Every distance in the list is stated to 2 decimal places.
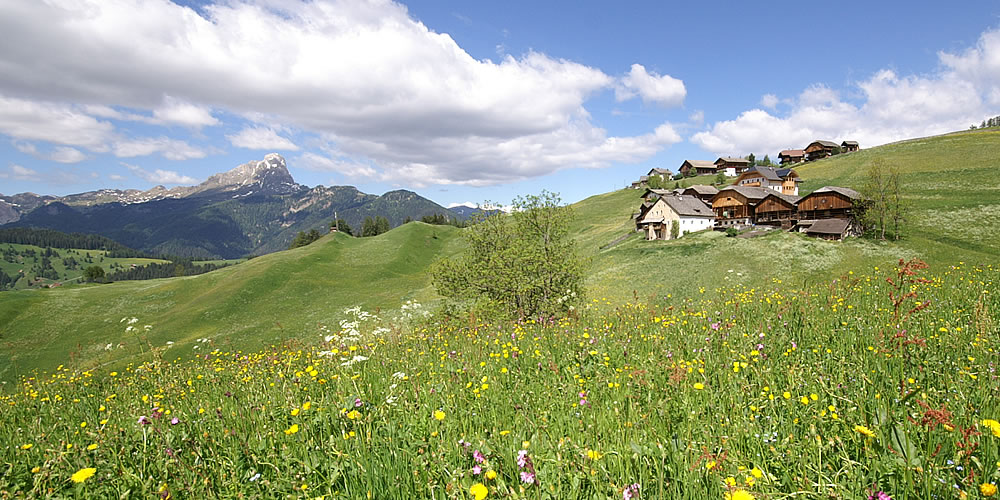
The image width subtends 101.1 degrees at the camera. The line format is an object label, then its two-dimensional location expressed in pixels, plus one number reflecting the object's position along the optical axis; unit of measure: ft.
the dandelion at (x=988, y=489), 7.73
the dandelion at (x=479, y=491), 8.73
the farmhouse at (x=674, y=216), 224.12
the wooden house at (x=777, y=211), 207.69
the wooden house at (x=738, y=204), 228.43
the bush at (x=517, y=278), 71.31
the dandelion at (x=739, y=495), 8.16
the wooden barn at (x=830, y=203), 179.93
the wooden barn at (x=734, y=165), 505.66
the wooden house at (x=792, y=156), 492.13
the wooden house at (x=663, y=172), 505.50
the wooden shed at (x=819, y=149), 460.55
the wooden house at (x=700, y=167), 519.19
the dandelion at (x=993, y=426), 9.62
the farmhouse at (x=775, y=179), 310.86
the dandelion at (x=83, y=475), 9.88
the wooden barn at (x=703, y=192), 303.89
